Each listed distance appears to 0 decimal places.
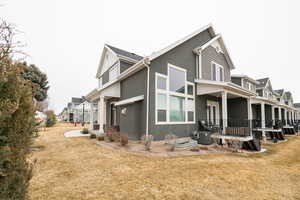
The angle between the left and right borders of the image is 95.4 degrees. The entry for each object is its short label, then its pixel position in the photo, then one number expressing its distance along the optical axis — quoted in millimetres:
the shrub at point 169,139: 7766
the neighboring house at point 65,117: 44950
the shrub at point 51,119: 23345
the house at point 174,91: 8750
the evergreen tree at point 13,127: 1705
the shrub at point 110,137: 9523
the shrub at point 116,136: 9130
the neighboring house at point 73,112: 36688
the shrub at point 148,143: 7118
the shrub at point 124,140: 7910
